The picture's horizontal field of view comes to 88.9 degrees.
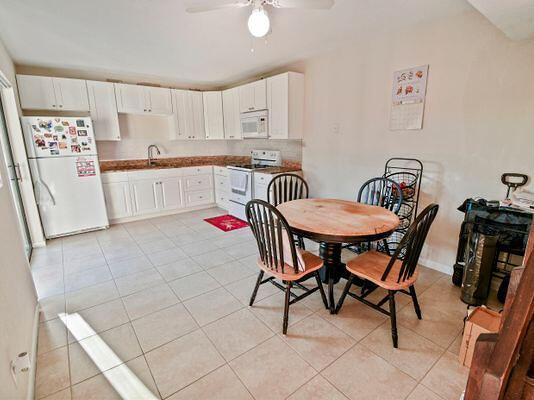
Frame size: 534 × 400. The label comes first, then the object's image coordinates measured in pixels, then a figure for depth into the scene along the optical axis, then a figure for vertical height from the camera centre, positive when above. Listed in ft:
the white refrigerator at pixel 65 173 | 11.77 -1.37
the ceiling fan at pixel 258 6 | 6.02 +2.96
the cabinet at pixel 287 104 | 12.71 +1.67
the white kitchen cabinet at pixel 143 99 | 14.65 +2.33
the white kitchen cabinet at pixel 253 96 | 14.08 +2.32
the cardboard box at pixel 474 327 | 5.36 -3.71
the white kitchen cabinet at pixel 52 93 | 12.17 +2.27
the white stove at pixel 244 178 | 14.38 -2.03
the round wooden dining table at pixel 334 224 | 6.15 -2.02
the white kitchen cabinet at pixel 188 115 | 16.74 +1.62
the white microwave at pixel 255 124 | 14.20 +0.82
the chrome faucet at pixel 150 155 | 16.74 -0.82
